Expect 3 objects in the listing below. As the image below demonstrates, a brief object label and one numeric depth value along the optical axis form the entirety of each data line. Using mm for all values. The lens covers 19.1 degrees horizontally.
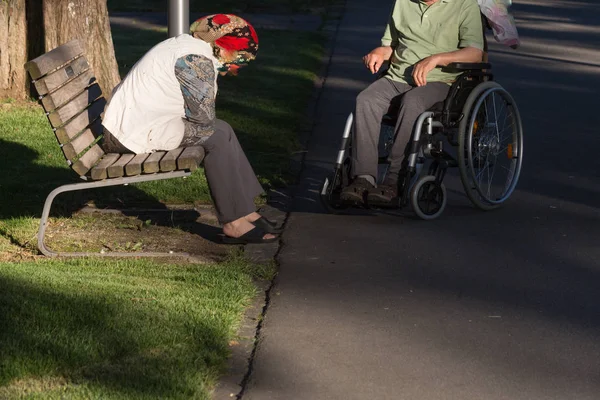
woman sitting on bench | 9484
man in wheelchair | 10613
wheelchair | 10584
